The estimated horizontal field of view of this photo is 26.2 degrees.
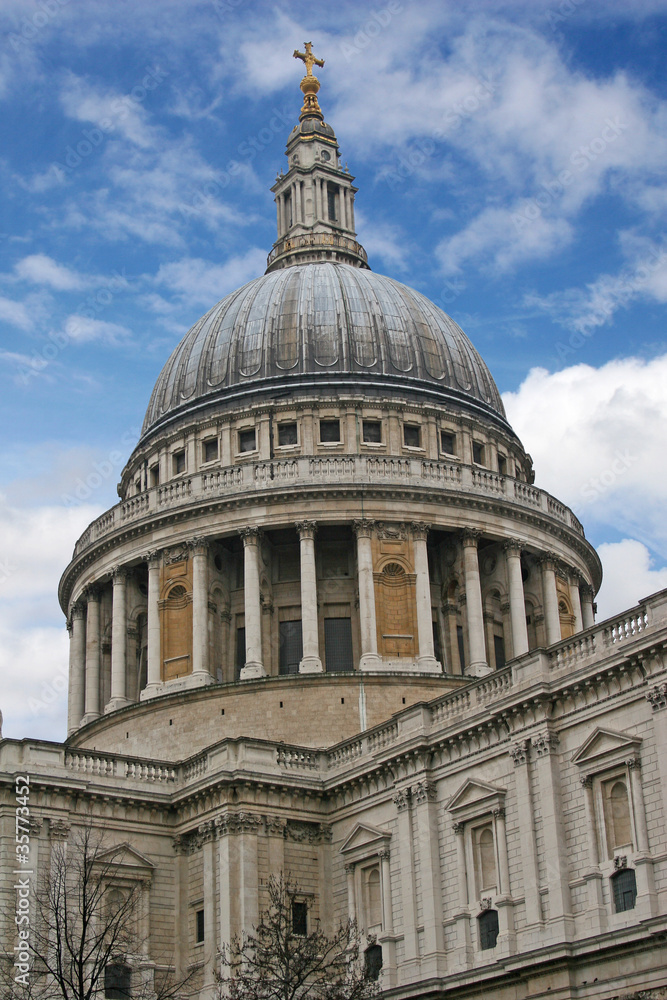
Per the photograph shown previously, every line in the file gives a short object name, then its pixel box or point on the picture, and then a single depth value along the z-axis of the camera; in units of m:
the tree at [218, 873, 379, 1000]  34.66
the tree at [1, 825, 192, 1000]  37.94
